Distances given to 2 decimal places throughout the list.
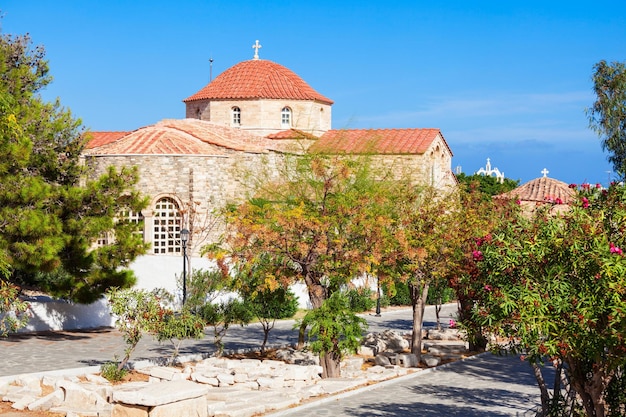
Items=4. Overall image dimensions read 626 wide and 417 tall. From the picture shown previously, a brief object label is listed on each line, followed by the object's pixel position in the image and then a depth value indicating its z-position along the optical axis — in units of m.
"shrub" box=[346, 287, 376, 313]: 34.42
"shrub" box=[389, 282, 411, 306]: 38.06
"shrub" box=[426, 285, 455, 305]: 38.40
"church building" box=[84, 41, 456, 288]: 37.06
